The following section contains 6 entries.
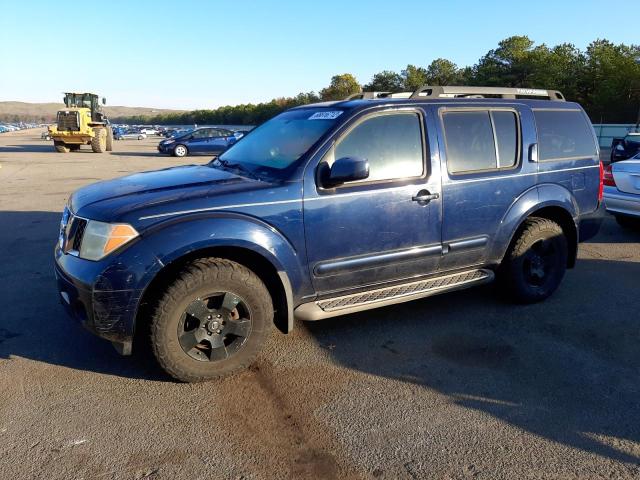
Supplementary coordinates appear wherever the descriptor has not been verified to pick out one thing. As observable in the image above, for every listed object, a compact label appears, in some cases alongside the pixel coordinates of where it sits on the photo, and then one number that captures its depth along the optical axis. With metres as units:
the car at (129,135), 61.44
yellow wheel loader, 27.49
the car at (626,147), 16.28
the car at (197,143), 26.39
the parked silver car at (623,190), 7.38
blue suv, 3.22
